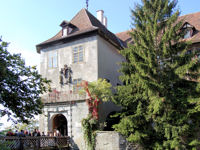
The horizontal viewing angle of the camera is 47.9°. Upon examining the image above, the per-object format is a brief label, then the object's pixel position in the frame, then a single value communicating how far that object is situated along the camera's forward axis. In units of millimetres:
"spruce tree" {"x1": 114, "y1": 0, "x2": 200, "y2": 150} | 13320
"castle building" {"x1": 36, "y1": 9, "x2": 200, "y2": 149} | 18062
